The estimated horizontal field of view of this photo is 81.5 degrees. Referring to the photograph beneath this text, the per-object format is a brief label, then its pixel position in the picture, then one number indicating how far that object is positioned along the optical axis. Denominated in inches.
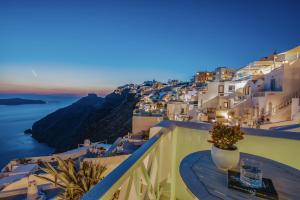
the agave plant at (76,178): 116.8
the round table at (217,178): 47.0
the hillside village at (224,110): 286.7
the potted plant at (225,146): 60.7
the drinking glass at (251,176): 51.1
